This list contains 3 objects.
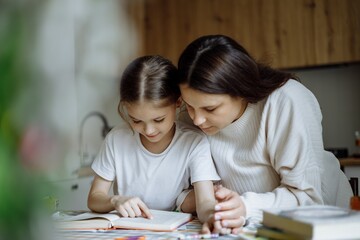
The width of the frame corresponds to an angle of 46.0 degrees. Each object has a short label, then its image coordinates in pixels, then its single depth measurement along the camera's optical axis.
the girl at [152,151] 1.12
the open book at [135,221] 0.89
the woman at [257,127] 1.01
